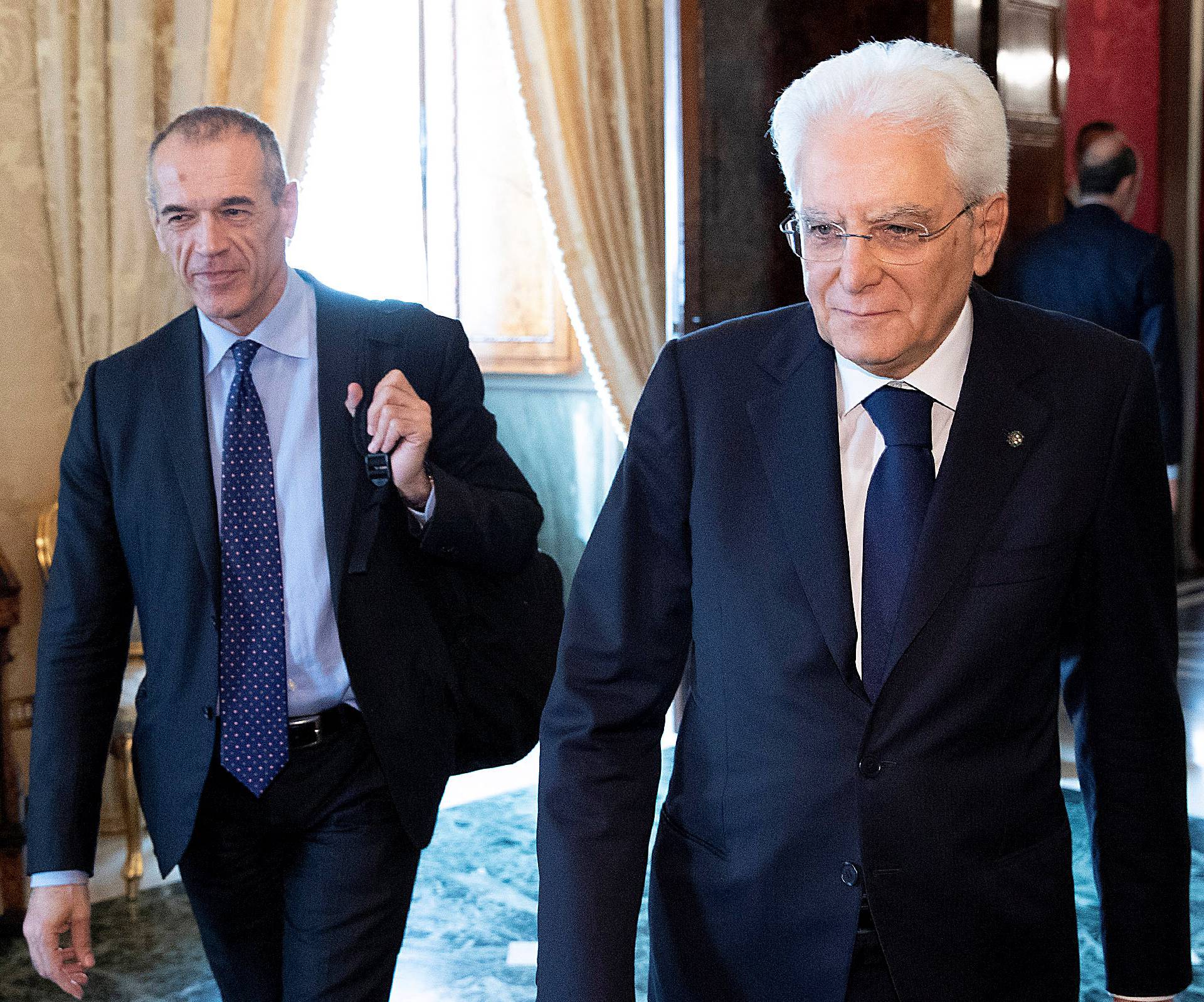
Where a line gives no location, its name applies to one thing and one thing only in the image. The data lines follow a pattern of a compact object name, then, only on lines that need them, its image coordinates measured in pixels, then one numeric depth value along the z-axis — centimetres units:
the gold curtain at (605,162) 508
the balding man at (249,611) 187
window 533
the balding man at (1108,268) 496
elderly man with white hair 123
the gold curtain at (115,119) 396
